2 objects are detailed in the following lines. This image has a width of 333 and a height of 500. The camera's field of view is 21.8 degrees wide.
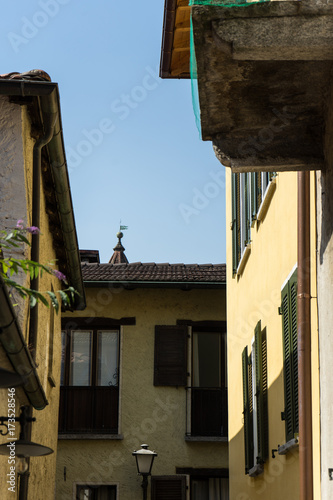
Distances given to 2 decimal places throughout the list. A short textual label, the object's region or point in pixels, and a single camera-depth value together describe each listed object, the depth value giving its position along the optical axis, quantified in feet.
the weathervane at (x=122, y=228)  81.87
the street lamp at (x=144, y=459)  51.34
